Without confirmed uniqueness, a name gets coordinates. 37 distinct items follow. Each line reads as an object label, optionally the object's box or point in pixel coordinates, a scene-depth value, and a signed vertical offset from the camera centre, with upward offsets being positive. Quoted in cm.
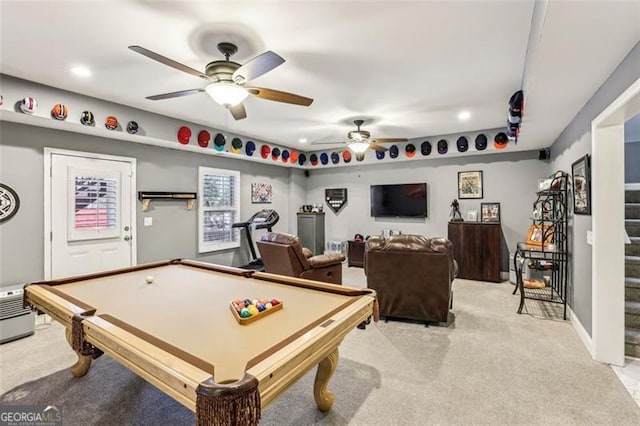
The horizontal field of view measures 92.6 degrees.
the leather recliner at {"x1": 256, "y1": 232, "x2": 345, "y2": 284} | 400 -66
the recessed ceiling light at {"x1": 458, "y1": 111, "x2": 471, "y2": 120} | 443 +147
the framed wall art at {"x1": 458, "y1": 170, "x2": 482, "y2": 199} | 603 +57
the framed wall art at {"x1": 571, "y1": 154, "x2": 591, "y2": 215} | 296 +28
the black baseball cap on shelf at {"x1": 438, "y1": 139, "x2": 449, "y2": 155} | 582 +126
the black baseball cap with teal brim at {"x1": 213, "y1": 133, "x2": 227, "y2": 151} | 527 +123
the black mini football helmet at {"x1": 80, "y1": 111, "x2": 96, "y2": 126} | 364 +113
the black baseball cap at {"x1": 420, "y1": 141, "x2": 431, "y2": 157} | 599 +128
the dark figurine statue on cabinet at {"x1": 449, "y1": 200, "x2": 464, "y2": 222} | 611 +0
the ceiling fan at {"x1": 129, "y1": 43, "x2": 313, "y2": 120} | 216 +107
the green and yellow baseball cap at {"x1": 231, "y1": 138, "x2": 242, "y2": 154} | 562 +125
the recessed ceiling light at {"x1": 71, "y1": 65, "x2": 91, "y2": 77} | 298 +141
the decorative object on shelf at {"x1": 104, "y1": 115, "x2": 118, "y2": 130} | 386 +114
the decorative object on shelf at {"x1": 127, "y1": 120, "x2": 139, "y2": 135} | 409 +114
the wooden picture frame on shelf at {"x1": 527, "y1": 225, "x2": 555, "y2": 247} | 425 -32
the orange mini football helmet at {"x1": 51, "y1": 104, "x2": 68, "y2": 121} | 338 +112
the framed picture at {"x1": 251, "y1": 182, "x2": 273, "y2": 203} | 669 +46
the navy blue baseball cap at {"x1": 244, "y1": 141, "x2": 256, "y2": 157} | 591 +125
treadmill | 620 -24
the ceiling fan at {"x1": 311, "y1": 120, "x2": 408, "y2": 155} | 471 +115
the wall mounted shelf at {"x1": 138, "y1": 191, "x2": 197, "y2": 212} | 464 +26
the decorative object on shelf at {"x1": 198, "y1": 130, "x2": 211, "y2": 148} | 501 +123
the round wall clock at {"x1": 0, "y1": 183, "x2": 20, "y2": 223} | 339 +12
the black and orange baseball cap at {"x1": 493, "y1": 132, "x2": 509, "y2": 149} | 518 +124
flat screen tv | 653 +29
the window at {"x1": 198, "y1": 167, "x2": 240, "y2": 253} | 555 +7
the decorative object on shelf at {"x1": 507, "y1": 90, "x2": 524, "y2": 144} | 325 +115
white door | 378 -1
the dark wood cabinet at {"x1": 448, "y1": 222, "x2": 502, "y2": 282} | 545 -66
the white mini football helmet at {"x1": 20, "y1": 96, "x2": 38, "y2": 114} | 314 +111
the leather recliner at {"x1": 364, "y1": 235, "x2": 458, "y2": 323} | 337 -71
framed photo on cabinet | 585 +2
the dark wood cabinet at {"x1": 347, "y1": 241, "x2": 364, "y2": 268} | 677 -90
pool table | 109 -60
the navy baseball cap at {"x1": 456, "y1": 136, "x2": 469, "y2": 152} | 562 +128
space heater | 317 -111
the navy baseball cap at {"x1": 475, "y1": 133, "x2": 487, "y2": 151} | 541 +127
